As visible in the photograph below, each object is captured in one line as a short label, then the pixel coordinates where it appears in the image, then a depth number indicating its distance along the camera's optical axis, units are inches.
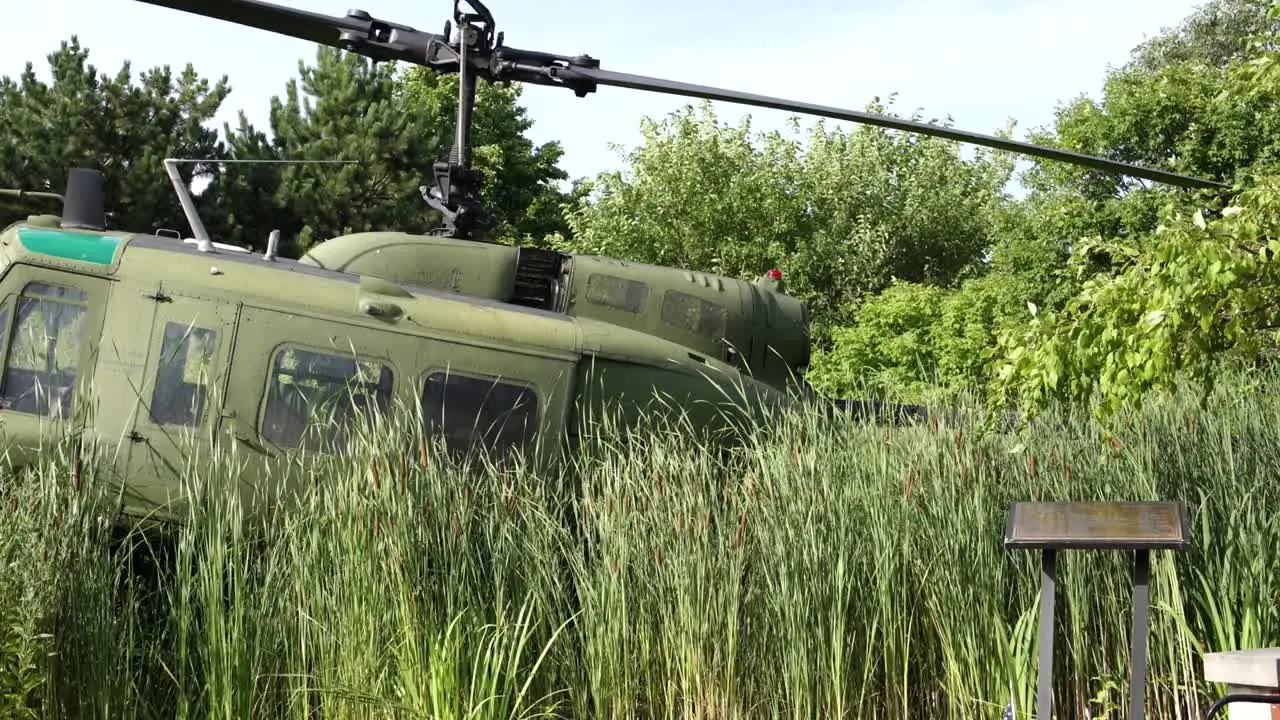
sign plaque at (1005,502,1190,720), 162.6
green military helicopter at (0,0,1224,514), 255.1
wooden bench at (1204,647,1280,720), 158.4
